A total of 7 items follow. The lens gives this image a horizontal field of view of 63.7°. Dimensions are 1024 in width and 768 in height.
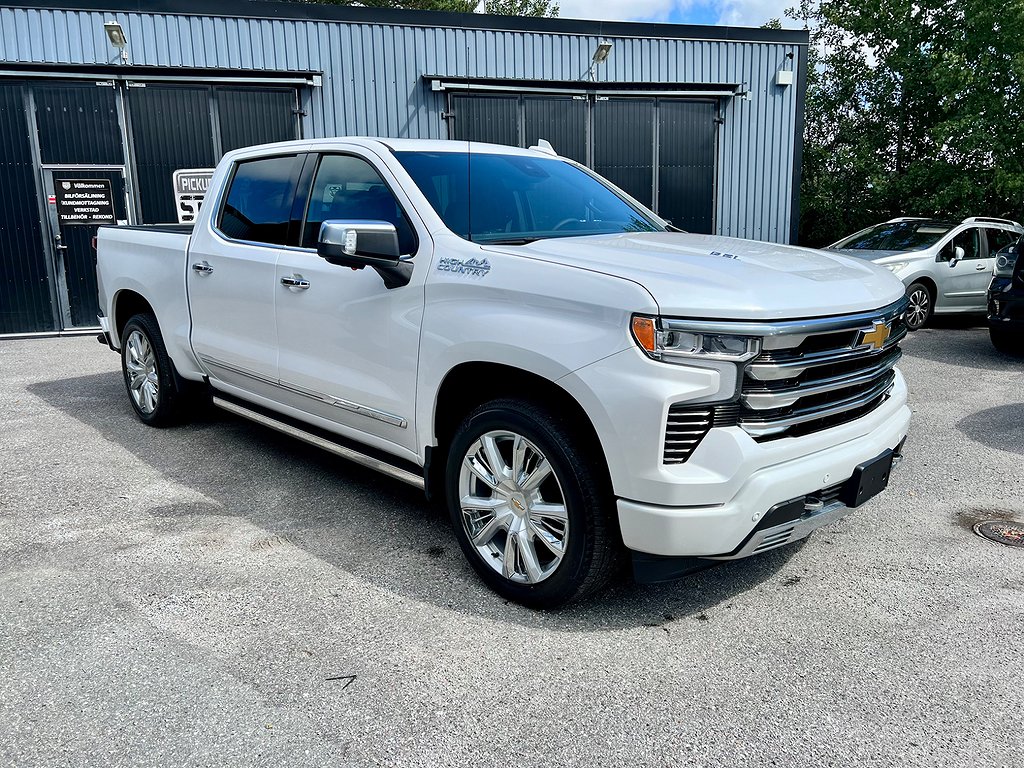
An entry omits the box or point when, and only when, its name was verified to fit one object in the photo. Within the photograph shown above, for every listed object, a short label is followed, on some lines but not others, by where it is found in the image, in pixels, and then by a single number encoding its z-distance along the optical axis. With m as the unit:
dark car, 8.56
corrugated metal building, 11.38
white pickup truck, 2.80
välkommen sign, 11.58
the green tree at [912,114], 15.30
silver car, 11.23
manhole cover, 4.04
